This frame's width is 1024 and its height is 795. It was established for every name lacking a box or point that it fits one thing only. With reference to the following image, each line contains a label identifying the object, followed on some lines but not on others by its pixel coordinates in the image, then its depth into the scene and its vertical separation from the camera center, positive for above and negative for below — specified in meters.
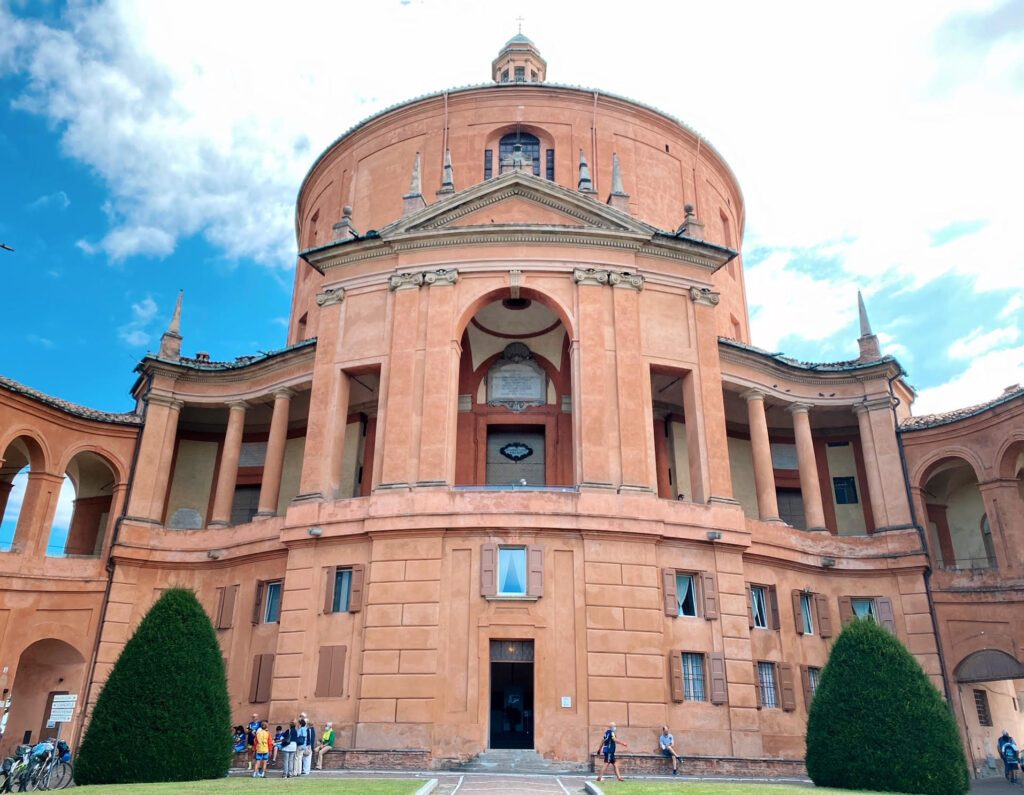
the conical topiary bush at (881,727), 17.11 +0.55
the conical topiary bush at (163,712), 16.55 +0.60
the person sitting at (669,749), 21.61 +0.06
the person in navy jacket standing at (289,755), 20.91 -0.21
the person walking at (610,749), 20.58 +0.04
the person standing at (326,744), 21.88 +0.06
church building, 23.41 +8.60
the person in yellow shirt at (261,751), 21.30 -0.13
